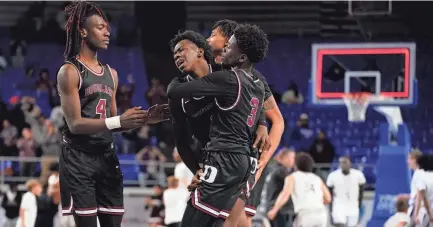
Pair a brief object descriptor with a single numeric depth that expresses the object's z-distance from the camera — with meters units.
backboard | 15.17
